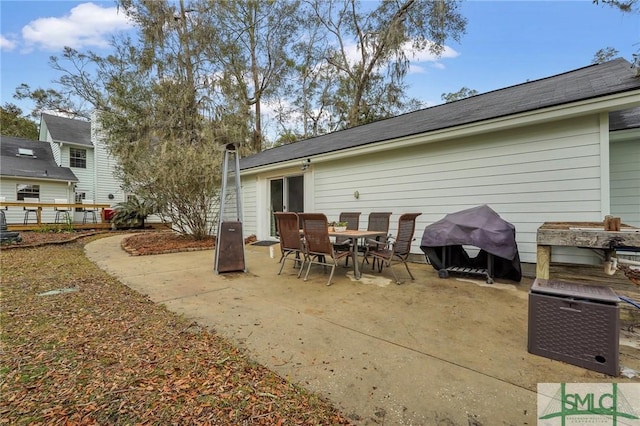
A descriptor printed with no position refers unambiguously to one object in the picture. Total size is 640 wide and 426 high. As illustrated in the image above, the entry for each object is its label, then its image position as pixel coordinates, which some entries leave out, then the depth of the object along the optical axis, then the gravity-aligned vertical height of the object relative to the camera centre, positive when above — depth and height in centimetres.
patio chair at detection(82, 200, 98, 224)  1489 -8
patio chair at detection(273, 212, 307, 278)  442 -39
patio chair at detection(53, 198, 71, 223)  1372 +13
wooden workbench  242 -31
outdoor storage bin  187 -83
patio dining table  418 -41
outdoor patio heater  478 -53
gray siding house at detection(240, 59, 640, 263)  411 +88
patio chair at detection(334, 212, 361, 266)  578 -26
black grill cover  403 -48
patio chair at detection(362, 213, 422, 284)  441 -52
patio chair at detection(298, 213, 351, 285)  405 -41
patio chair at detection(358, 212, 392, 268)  522 -38
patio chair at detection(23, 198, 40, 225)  1316 +10
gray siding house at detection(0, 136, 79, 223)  1350 +176
